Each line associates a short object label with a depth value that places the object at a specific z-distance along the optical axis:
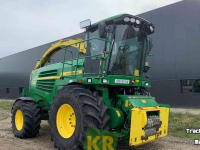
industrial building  9.89
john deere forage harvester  3.53
